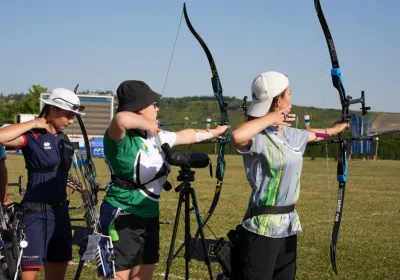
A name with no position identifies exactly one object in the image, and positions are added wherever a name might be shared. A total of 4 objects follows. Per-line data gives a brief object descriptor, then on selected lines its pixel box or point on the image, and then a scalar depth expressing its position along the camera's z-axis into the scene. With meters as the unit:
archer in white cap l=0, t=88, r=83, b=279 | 4.61
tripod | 4.49
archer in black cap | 4.07
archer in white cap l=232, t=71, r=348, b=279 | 3.68
